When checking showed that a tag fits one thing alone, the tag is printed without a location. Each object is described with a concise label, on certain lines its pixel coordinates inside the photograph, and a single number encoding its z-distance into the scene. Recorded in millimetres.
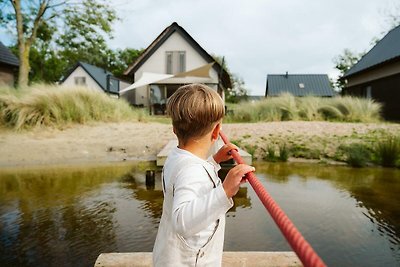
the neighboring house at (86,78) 32375
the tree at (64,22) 15953
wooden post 4738
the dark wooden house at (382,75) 15546
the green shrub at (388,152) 6445
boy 1037
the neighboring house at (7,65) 18459
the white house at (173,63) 20750
